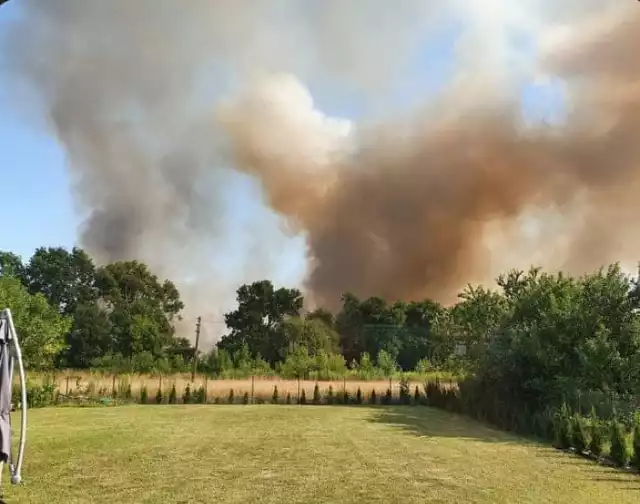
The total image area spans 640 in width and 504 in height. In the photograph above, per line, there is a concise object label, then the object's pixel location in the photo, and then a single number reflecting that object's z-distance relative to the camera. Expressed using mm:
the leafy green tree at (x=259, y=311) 53125
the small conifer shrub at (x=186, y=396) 23484
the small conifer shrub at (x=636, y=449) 10234
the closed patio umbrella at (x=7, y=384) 5559
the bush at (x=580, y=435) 11992
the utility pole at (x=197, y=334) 35484
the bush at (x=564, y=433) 12508
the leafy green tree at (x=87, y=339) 46219
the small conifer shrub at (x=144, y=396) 23344
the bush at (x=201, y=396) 23641
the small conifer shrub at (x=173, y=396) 23344
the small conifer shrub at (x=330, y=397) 24156
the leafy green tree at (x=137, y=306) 47406
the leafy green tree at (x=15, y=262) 50531
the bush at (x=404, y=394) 23969
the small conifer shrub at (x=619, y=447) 10616
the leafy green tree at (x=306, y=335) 47375
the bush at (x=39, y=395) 21188
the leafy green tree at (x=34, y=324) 25062
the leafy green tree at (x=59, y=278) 53500
